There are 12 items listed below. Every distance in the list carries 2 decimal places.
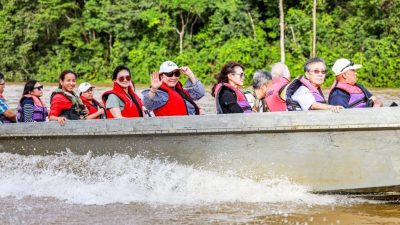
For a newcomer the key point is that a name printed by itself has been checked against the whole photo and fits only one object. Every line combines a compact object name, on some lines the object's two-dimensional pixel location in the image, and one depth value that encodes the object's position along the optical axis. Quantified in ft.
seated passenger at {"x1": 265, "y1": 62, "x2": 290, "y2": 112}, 39.88
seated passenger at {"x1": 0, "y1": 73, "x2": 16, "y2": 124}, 48.26
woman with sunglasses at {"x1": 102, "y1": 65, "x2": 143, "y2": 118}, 42.32
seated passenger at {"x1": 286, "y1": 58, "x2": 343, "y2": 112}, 36.63
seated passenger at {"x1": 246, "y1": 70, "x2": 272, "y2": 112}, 42.80
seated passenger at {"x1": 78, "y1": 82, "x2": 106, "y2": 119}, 49.42
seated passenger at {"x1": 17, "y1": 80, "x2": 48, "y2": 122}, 46.83
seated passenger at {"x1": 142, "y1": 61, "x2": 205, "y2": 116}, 40.47
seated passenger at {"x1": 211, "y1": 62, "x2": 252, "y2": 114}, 38.81
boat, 34.47
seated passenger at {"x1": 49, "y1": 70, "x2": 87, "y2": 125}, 44.80
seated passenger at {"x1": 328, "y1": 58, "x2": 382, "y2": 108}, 38.14
